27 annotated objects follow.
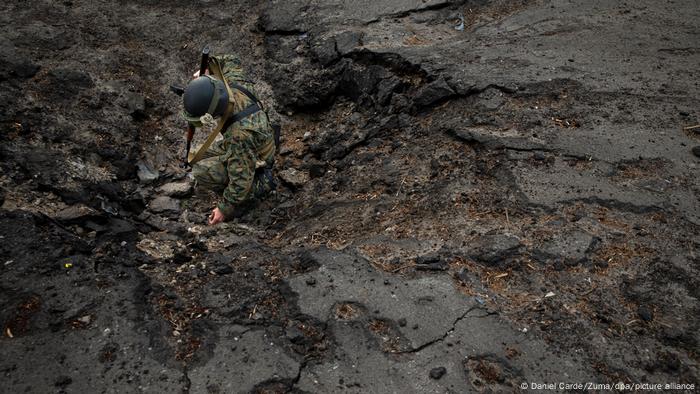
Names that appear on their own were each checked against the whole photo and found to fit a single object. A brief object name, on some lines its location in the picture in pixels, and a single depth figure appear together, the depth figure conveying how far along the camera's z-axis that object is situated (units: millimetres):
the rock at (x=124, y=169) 4082
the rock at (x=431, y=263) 2959
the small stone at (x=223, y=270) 3068
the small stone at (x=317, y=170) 4320
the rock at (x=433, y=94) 4262
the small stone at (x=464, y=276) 2885
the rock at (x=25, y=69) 4328
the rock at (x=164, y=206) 3975
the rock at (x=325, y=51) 5062
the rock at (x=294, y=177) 4344
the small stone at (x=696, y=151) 3584
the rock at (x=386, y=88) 4535
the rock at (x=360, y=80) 4706
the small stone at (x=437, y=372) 2416
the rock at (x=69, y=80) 4396
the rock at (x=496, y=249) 2980
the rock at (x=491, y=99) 4070
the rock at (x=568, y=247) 2951
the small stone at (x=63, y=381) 2340
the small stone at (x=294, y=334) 2617
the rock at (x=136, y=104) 4594
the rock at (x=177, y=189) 4195
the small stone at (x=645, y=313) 2621
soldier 3488
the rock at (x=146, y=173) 4188
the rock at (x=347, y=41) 5016
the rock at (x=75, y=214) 3268
